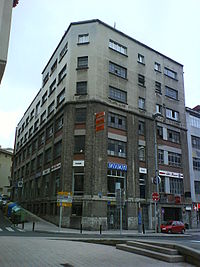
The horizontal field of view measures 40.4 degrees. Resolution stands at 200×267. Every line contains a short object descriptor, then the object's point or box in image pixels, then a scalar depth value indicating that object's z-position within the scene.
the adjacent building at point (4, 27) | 7.10
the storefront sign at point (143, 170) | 32.97
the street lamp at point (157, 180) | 28.34
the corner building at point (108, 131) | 29.28
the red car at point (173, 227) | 26.53
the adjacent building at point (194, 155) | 37.31
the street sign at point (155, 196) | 27.14
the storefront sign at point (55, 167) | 31.86
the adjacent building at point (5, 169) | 77.38
